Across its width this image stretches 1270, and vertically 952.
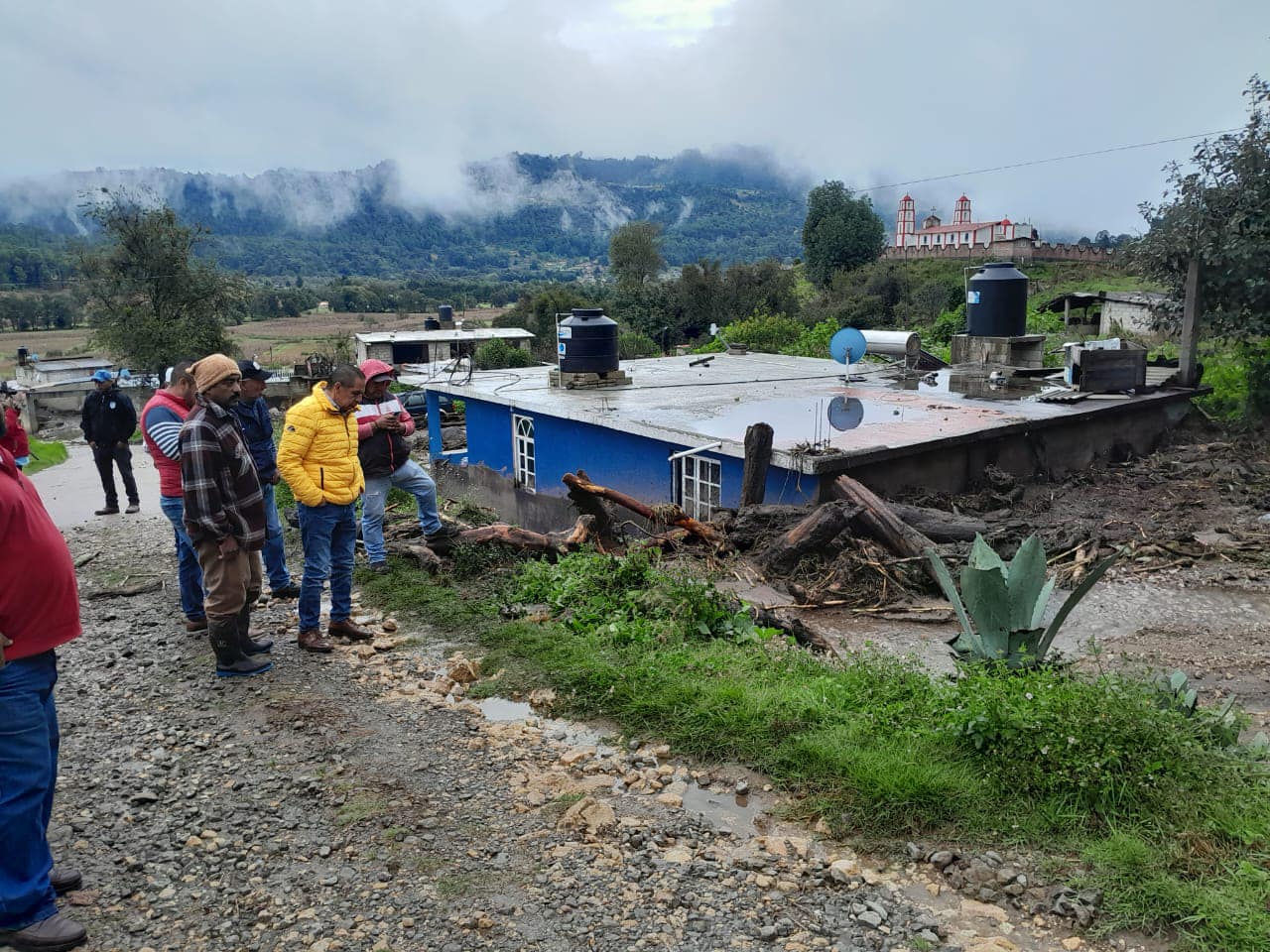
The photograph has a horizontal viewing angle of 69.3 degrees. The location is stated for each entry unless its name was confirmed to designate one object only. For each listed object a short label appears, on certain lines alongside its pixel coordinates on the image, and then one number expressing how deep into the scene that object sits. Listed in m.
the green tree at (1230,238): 13.94
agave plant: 4.86
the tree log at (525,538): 7.96
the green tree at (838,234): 64.75
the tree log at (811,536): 8.11
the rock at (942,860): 3.47
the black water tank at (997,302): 15.74
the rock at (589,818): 3.78
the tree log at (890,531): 8.38
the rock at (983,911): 3.19
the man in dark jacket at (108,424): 11.29
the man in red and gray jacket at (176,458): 6.18
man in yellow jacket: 5.86
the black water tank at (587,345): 16.80
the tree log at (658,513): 8.64
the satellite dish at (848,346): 15.96
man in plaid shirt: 5.15
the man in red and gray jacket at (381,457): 7.50
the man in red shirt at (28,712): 3.05
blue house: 11.34
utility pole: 14.80
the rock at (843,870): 3.40
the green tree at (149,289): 39.22
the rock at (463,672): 5.41
